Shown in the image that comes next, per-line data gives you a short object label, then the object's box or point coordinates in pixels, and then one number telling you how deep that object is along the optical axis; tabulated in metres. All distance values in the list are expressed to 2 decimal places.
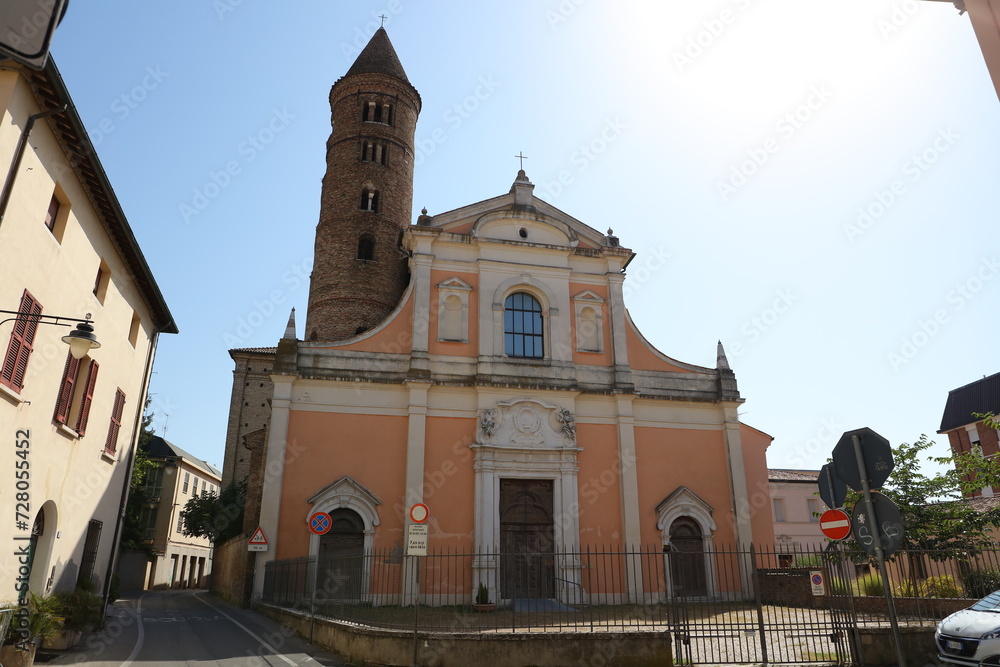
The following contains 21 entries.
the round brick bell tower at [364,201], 24.27
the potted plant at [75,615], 11.06
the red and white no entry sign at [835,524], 8.42
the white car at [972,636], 8.27
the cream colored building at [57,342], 9.42
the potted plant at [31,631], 8.91
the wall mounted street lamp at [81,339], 7.84
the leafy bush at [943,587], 14.55
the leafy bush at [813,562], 12.41
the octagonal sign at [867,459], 6.90
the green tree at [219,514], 31.55
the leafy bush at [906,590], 13.82
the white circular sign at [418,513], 11.05
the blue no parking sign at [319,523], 14.06
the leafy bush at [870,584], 16.59
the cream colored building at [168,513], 42.12
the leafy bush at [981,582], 12.00
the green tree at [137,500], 32.00
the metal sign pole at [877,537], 6.70
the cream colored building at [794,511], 41.19
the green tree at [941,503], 17.14
